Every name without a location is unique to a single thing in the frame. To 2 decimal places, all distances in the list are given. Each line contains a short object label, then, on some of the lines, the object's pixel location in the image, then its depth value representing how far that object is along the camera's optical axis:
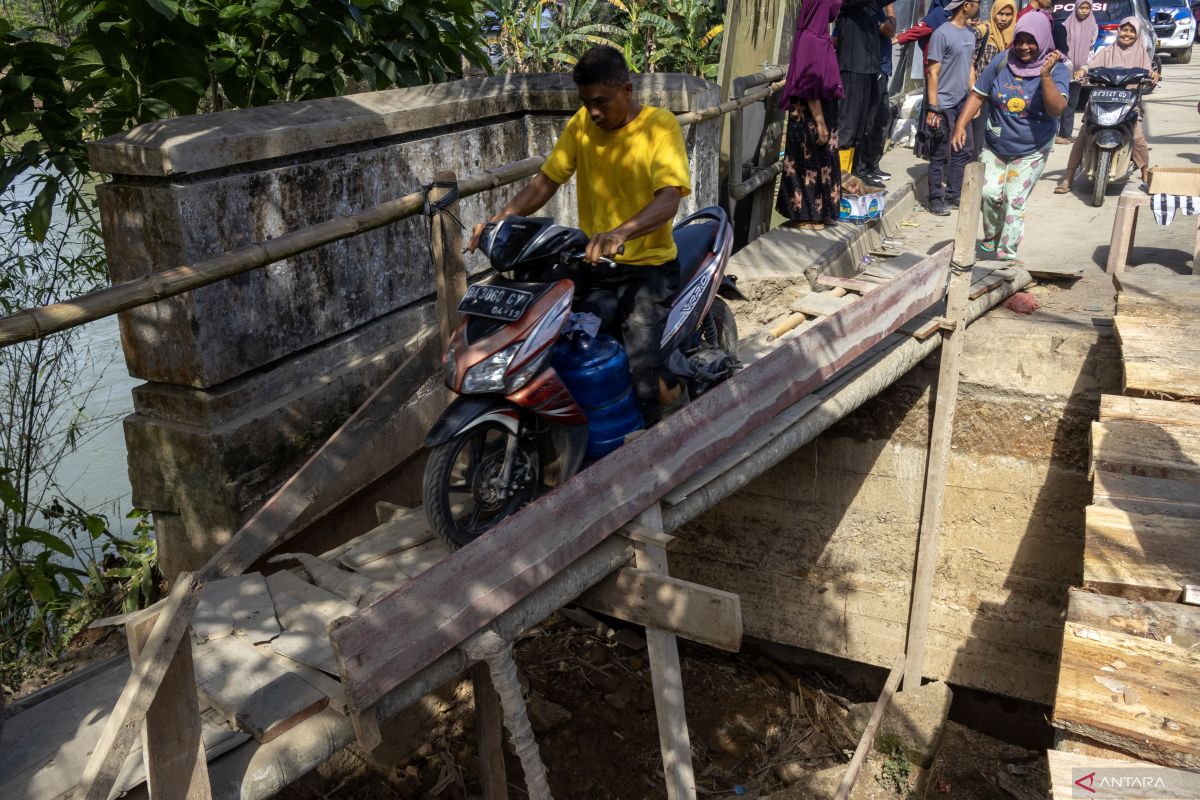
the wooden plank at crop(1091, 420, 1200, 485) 3.75
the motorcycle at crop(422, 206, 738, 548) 3.52
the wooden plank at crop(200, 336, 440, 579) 3.40
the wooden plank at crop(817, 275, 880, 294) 6.13
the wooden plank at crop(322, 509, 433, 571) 3.56
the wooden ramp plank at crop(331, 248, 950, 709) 2.62
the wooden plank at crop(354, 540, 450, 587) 3.45
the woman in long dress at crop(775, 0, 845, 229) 7.22
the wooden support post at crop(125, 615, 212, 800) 2.35
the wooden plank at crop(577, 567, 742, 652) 3.10
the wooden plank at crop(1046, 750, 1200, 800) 2.40
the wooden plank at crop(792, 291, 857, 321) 5.82
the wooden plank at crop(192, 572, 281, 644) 3.03
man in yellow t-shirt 3.72
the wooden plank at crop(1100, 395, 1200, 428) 4.15
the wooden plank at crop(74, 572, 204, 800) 2.24
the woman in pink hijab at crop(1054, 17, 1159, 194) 9.84
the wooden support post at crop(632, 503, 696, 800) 3.48
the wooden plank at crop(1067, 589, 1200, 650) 2.80
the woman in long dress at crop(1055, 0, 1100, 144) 11.46
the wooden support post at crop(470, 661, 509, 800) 4.19
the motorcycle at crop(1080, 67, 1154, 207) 9.43
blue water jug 3.89
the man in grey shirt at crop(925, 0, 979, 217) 8.96
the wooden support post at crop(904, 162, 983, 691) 5.51
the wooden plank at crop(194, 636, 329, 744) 2.66
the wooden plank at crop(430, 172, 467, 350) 3.83
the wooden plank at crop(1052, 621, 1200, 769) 2.55
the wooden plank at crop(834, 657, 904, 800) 5.64
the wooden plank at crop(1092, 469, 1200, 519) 3.46
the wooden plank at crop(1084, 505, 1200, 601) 3.06
